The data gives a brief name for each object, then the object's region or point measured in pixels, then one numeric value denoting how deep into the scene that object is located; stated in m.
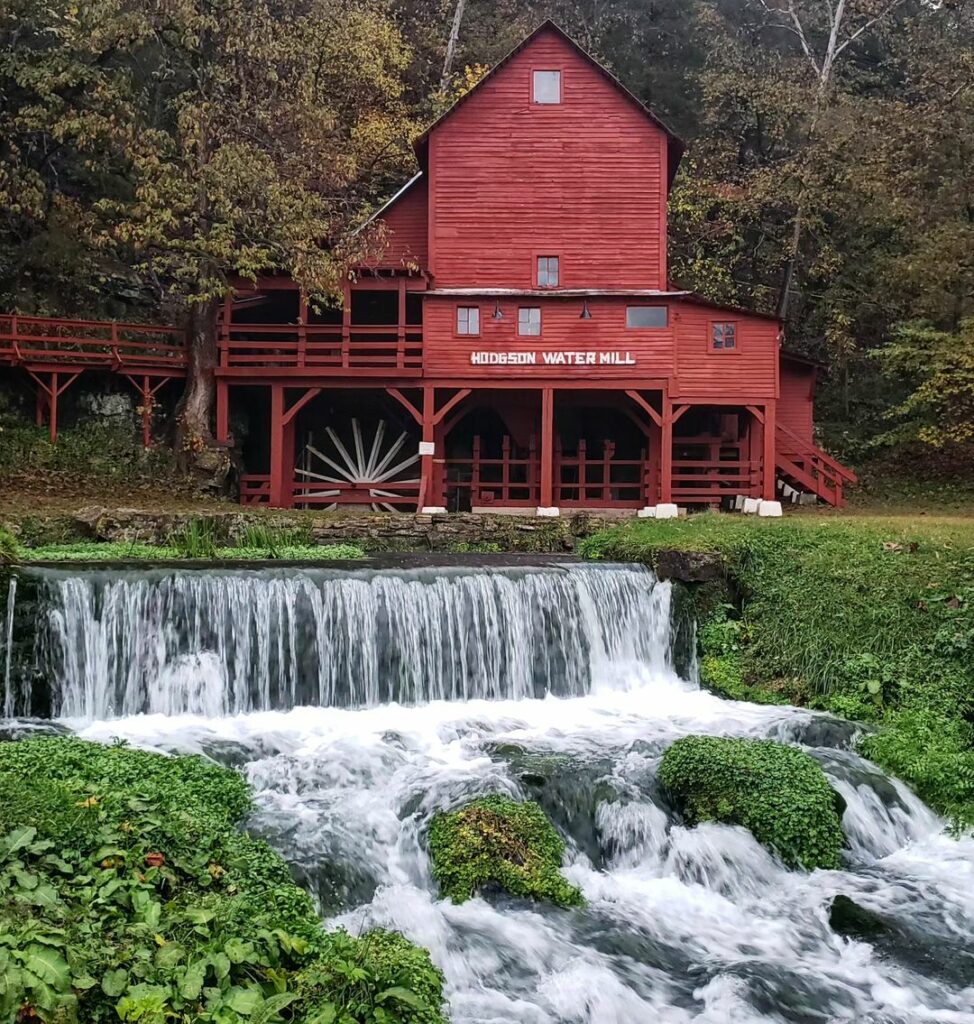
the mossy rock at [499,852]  7.21
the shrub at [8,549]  11.23
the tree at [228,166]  19.33
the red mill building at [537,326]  21.19
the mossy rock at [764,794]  8.28
